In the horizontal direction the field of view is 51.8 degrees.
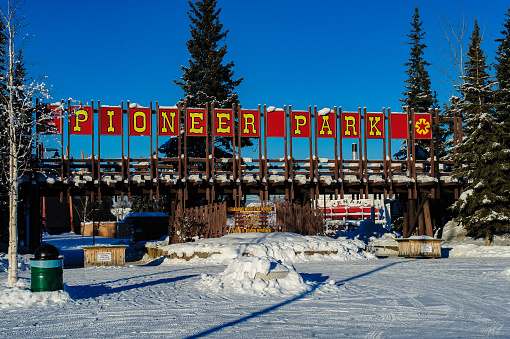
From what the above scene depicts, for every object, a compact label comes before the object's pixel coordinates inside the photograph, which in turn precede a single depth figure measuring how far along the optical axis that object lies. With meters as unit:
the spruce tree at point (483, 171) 25.11
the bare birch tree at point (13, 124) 11.34
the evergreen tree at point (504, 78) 27.53
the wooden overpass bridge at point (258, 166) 25.11
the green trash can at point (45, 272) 9.85
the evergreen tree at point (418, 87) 38.47
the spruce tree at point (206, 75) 36.56
